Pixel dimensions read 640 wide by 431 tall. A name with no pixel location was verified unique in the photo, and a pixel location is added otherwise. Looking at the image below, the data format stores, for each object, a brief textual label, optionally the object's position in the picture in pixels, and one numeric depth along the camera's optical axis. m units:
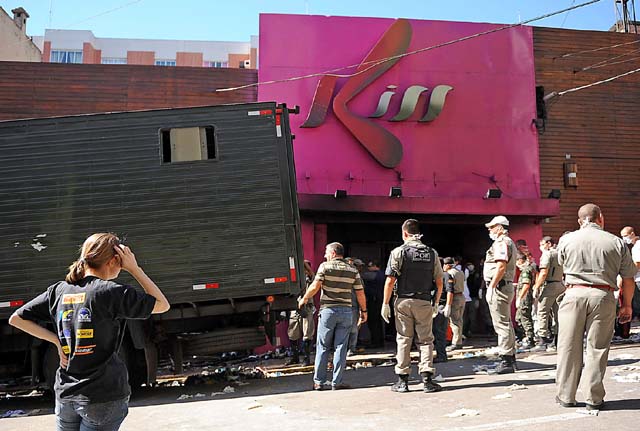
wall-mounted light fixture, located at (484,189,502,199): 14.00
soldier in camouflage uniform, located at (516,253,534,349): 10.55
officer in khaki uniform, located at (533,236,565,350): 10.13
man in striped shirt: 7.51
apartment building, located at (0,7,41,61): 20.30
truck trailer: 7.84
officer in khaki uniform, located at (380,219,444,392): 6.94
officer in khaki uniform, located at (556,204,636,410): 5.35
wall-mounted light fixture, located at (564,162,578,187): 15.12
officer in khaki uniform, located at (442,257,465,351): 10.99
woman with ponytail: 3.04
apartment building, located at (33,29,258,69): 53.56
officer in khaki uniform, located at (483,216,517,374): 7.65
